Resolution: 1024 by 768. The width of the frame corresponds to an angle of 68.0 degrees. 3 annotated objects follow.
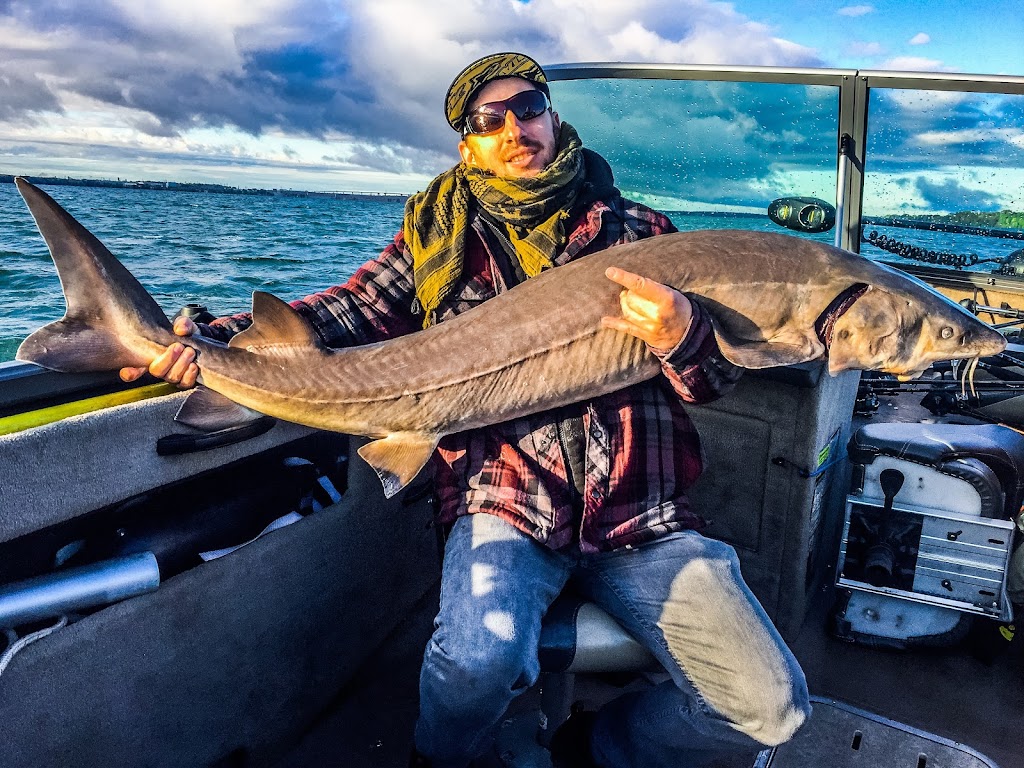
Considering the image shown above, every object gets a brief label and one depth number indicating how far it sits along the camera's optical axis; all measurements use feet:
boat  5.81
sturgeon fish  6.58
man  5.95
